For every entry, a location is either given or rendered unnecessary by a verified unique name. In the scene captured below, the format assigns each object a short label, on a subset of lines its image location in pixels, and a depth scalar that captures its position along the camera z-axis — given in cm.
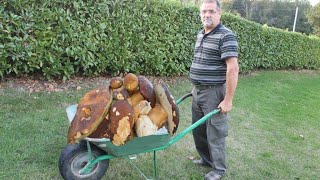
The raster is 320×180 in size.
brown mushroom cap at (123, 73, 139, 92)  302
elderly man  330
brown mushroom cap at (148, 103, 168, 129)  298
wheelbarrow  284
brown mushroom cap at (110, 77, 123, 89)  305
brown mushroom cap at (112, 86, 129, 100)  296
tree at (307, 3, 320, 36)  2528
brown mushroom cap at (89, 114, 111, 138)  283
